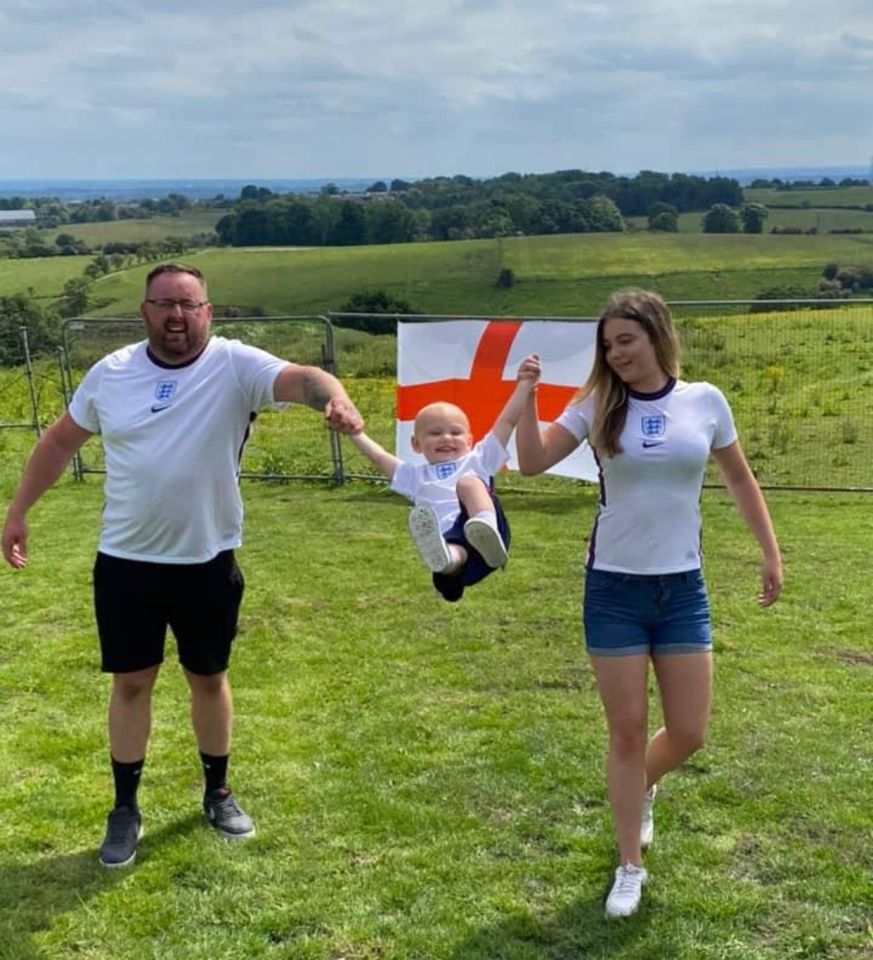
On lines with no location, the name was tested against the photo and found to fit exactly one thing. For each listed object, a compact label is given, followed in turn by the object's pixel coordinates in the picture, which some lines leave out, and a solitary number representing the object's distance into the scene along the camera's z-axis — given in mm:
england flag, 10078
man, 3570
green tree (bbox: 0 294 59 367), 17453
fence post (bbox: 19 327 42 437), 12617
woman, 3270
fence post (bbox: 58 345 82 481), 12219
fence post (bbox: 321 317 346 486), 11570
